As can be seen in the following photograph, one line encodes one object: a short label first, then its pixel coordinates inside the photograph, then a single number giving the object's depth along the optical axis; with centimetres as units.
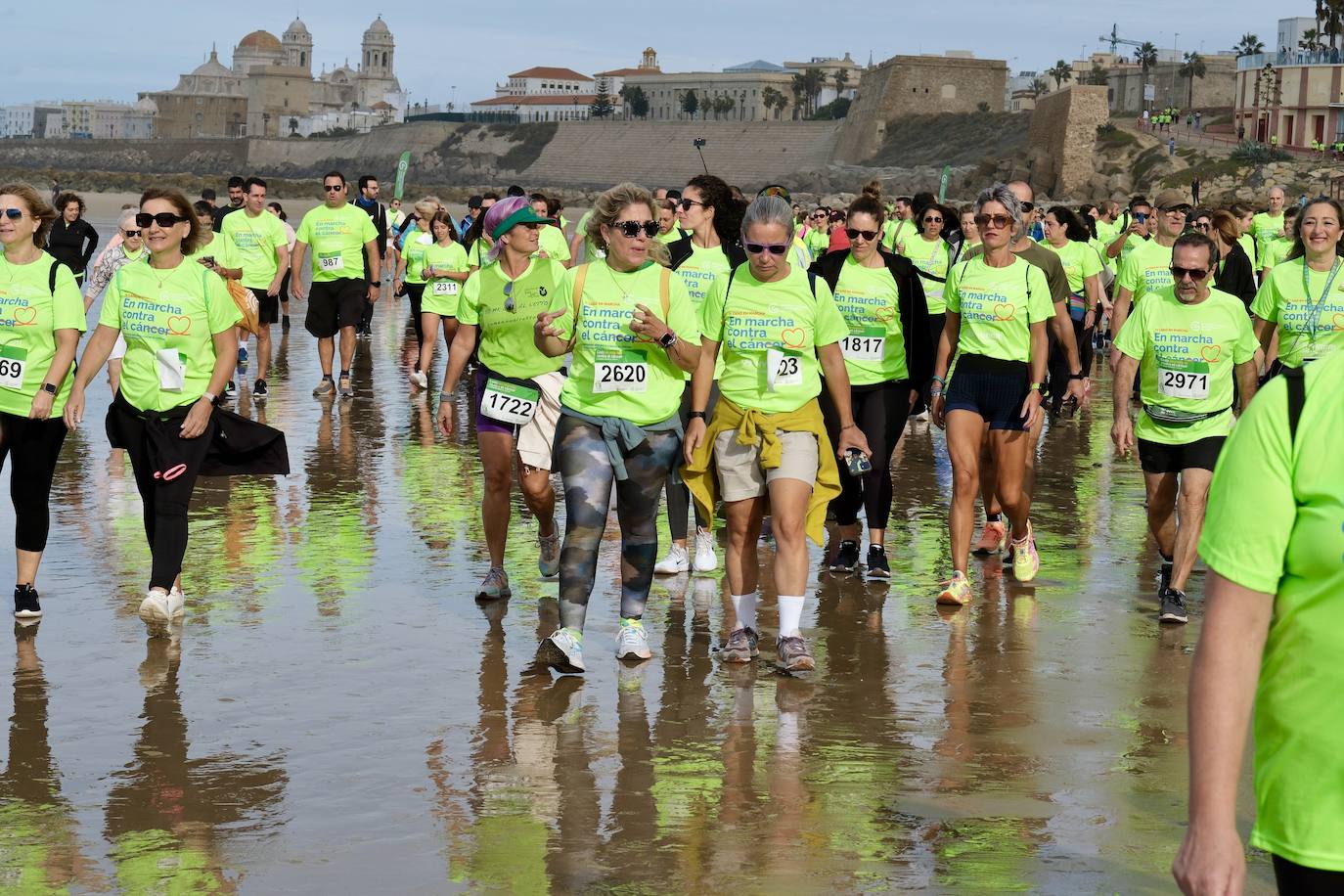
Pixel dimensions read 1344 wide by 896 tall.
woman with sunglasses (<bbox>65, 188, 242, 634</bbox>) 1323
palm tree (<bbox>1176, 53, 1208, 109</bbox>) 19809
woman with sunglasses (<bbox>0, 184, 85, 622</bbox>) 1336
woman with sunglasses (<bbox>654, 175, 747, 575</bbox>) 1670
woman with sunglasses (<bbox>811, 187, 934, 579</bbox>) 1573
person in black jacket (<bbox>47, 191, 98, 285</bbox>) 2861
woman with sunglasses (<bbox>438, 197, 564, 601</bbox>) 1403
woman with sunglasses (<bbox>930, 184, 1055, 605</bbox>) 1498
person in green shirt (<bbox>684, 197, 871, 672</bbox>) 1242
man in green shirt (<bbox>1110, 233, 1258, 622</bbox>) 1414
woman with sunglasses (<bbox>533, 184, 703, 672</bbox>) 1233
